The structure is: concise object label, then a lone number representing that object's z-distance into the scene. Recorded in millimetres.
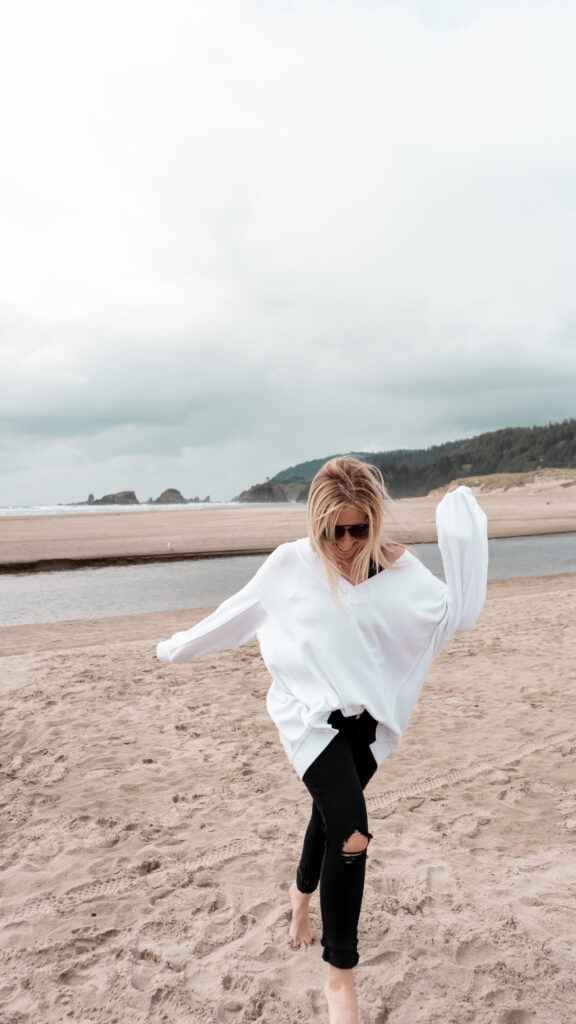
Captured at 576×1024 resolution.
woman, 2398
